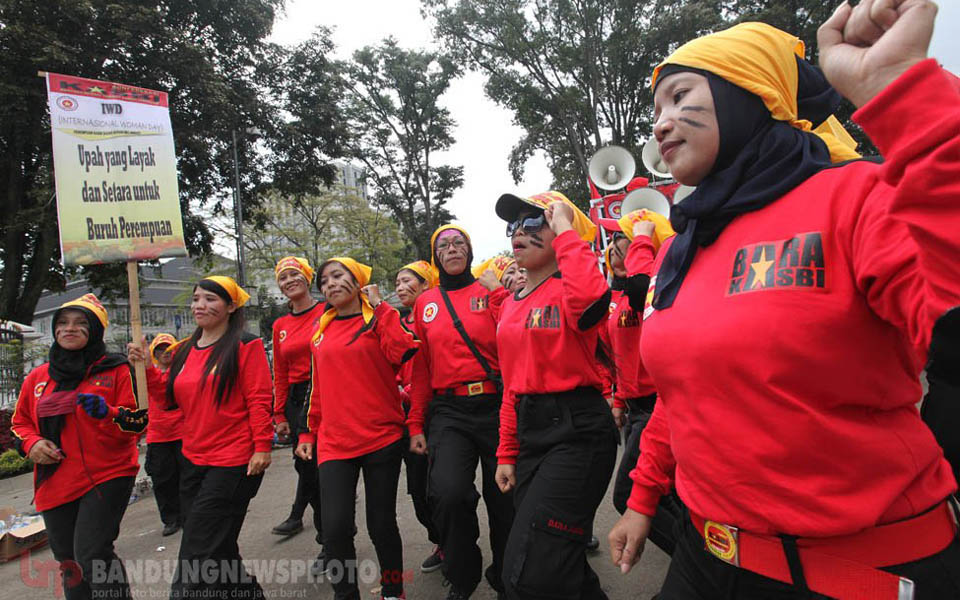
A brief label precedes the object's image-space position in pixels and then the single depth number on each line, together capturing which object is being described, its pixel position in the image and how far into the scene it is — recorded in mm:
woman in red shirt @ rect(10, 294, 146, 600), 3307
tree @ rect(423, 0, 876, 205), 16406
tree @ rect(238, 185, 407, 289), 26000
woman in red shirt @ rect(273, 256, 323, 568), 4746
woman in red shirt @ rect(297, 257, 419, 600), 3279
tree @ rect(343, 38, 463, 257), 23391
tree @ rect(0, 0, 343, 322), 10945
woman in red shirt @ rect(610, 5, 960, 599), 891
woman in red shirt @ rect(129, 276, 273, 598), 3123
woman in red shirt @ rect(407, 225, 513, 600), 3322
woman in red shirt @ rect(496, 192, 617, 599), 2389
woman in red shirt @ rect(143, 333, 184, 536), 5297
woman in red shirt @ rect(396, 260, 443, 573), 4117
